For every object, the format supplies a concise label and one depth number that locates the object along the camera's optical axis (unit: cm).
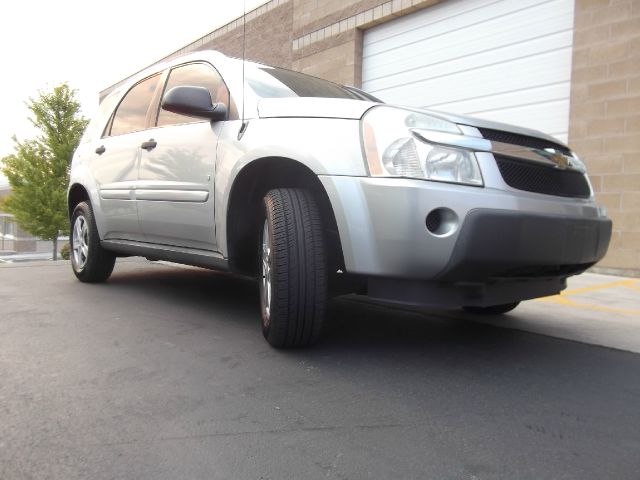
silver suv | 220
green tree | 2097
